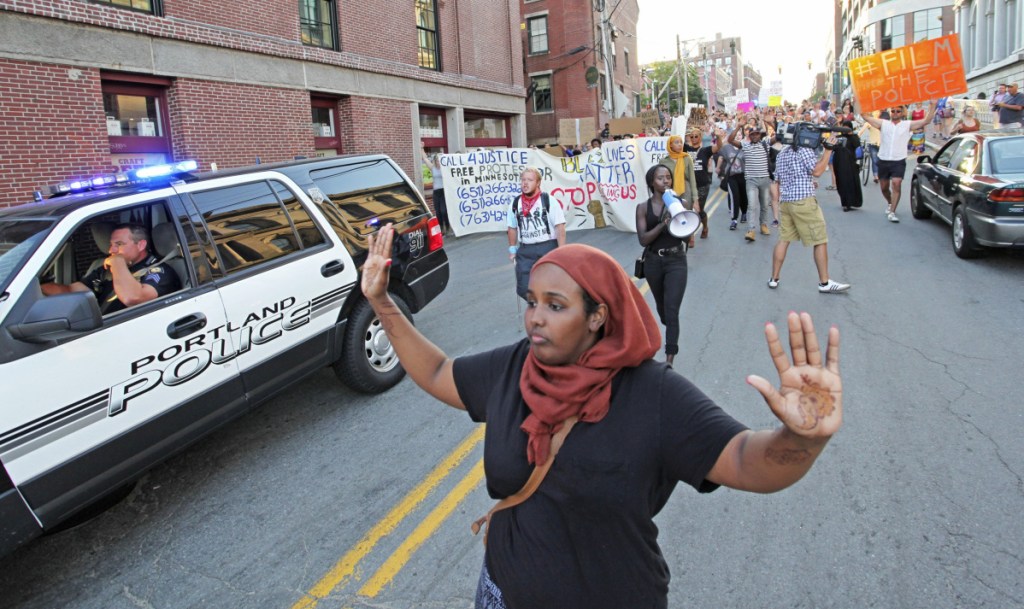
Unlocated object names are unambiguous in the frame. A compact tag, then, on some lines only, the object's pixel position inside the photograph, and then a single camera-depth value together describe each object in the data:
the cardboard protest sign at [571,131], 23.08
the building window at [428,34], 20.33
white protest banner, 13.61
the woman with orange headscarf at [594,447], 1.54
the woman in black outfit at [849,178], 13.16
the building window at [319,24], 16.08
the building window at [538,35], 35.84
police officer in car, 3.71
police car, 3.06
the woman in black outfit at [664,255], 5.38
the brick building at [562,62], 34.62
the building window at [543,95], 35.47
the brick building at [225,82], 10.43
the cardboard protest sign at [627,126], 23.02
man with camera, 7.54
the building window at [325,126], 16.80
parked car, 7.89
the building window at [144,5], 11.80
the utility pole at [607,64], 31.00
